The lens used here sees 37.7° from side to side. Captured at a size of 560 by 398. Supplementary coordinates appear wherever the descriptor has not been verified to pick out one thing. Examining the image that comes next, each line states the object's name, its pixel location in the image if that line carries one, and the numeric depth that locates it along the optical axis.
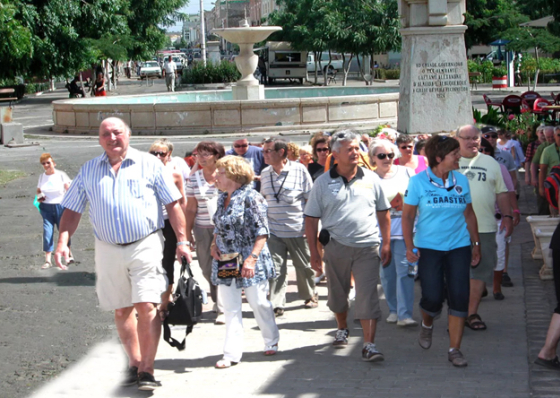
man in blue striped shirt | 5.46
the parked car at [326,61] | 64.31
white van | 55.28
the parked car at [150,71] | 69.00
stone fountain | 27.08
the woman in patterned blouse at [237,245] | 6.21
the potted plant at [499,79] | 43.19
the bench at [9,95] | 29.18
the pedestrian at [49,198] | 9.88
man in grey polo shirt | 6.15
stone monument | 15.99
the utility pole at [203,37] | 65.44
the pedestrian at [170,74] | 44.28
